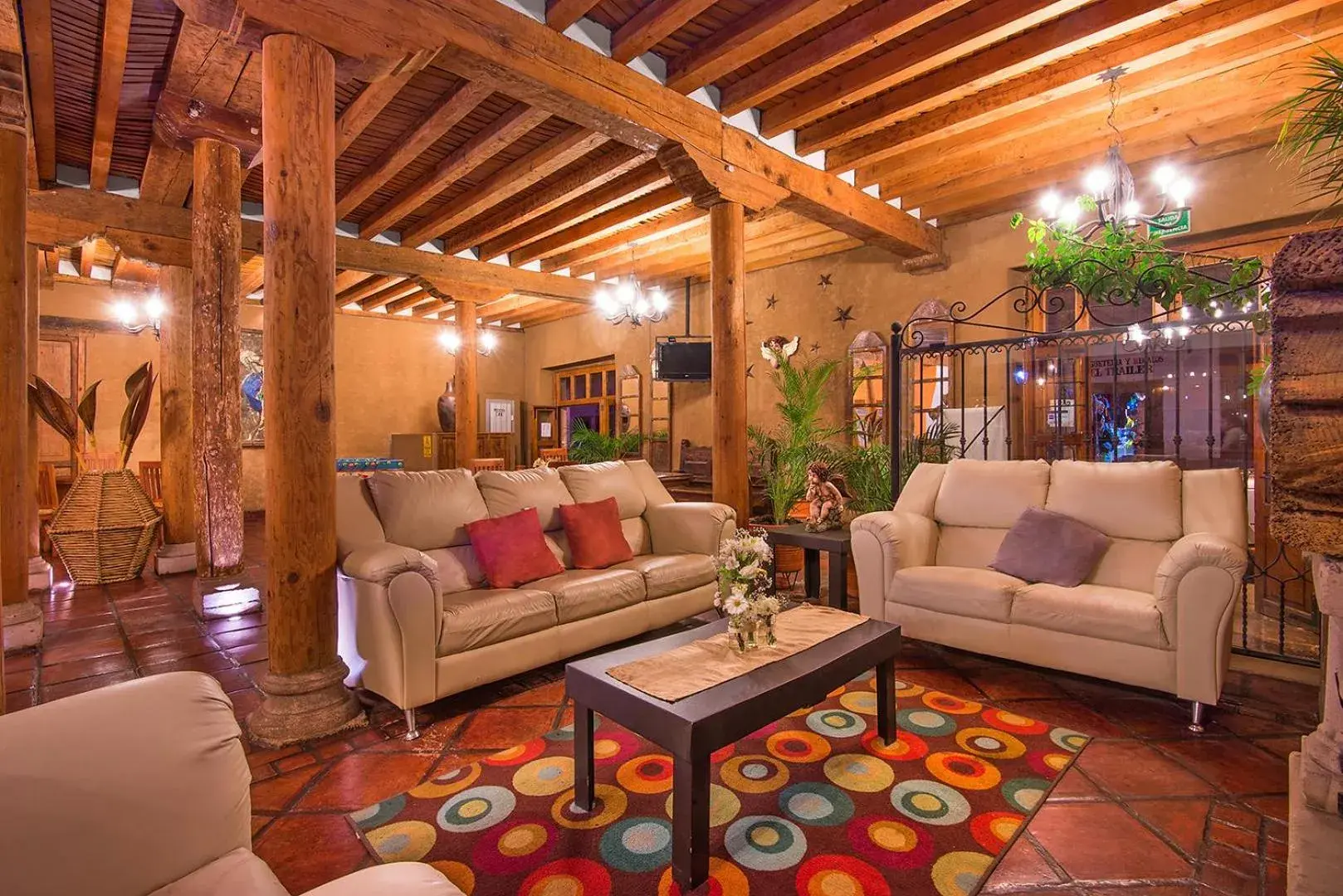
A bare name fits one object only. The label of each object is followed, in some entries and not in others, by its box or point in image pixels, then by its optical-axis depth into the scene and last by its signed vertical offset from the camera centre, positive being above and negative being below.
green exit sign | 4.49 +1.44
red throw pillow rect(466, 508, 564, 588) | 3.20 -0.59
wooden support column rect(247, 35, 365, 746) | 2.55 +0.18
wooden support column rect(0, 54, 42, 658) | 3.31 +0.25
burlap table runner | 1.91 -0.74
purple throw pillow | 3.09 -0.60
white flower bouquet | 2.18 -0.56
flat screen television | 8.43 +0.87
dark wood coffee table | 1.67 -0.78
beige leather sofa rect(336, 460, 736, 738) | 2.60 -0.73
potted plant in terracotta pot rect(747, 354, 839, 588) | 4.75 -0.21
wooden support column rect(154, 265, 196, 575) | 5.43 +0.02
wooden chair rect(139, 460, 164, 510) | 7.21 -0.46
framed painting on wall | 9.27 +0.70
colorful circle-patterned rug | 1.75 -1.18
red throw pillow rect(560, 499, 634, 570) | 3.60 -0.58
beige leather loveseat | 2.57 -0.69
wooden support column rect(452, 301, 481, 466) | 7.78 +0.55
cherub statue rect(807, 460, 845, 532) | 4.17 -0.47
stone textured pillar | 1.08 +0.00
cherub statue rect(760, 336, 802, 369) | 7.67 +0.95
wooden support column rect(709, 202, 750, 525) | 4.37 +0.53
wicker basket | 5.05 -0.70
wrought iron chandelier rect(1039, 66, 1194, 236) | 3.70 +1.32
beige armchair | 0.90 -0.54
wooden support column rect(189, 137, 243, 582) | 4.39 +0.54
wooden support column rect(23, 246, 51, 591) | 4.95 -0.31
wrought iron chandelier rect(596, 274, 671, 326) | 7.37 +1.48
